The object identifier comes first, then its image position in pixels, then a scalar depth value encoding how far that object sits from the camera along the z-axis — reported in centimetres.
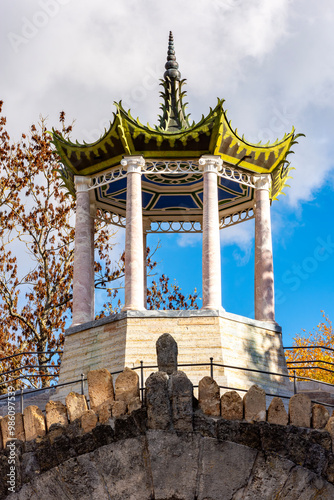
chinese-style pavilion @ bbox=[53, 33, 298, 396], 2320
